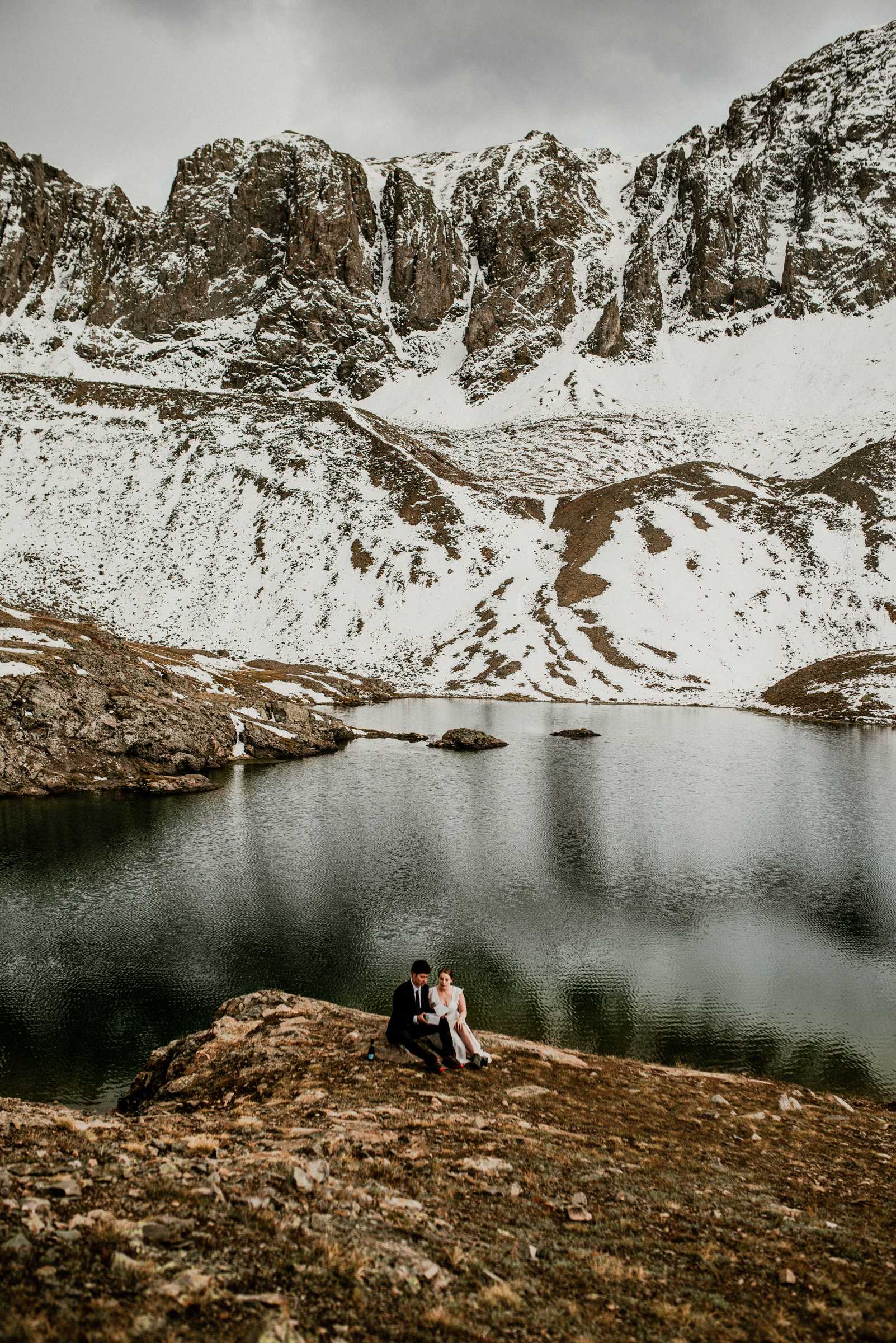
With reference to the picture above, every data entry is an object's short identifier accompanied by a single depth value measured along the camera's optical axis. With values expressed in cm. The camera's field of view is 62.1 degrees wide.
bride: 1612
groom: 1639
